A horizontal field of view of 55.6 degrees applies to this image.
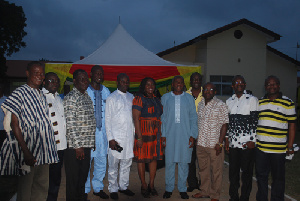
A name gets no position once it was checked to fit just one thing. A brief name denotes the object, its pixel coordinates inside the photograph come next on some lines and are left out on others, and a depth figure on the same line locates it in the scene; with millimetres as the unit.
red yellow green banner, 6853
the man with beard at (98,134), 4527
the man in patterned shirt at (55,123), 3467
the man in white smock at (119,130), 4457
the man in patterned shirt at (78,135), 3574
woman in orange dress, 4461
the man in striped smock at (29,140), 2938
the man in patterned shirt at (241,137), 4047
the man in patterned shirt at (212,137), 4301
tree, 23672
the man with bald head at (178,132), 4555
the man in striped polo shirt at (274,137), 3800
